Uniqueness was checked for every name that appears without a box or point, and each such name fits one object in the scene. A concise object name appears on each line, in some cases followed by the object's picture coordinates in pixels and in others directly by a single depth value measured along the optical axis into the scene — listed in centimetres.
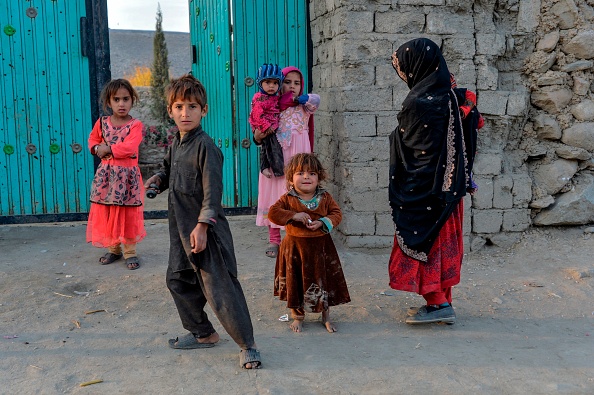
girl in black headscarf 362
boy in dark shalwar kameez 308
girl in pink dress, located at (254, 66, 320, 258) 501
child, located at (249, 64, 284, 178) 493
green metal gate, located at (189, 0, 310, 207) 569
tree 1300
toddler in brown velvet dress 358
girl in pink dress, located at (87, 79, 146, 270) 475
